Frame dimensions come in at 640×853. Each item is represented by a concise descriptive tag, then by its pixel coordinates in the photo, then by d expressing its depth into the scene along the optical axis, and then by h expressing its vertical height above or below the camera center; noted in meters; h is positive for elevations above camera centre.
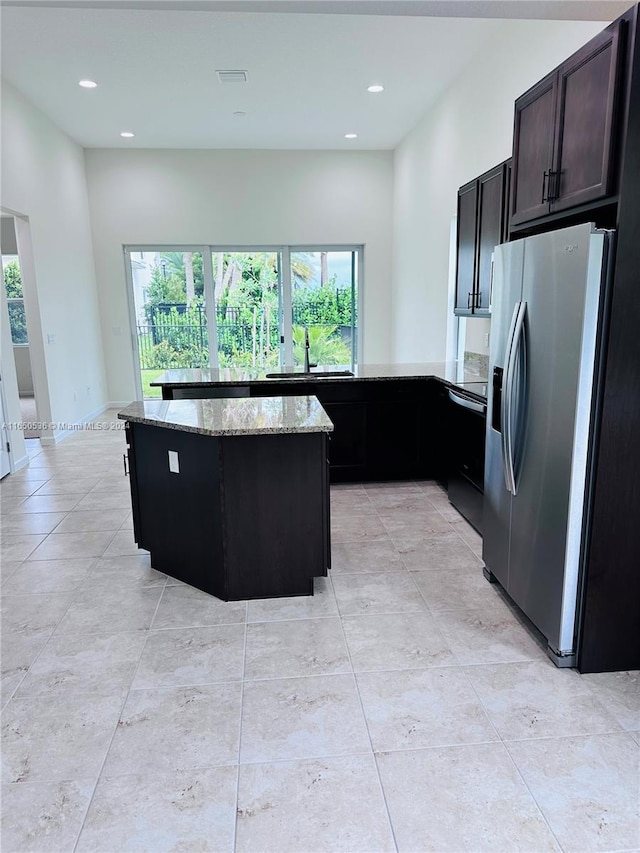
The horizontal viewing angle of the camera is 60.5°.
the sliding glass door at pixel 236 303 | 7.51 +0.22
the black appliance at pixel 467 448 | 3.25 -0.82
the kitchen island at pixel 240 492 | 2.54 -0.82
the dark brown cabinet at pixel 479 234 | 3.42 +0.54
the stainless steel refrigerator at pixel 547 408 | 1.91 -0.36
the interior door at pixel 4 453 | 4.68 -1.11
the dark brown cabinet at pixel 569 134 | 1.87 +0.70
